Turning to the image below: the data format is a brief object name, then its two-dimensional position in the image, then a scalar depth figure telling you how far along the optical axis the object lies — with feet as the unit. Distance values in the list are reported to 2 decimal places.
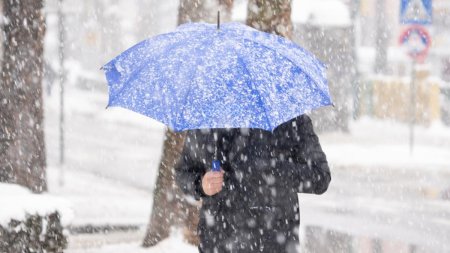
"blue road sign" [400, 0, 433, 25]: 92.62
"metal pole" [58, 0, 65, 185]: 69.95
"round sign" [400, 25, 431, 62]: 94.18
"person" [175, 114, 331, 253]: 23.54
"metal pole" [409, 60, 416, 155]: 97.70
